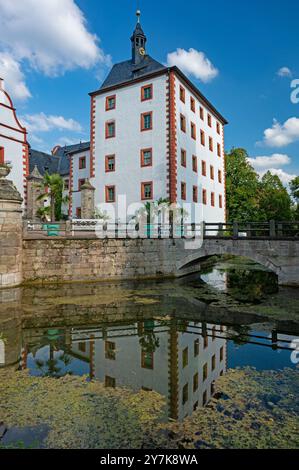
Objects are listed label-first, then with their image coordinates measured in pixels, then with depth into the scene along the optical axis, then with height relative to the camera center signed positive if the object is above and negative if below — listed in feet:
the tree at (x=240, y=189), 130.93 +20.60
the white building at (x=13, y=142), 79.00 +26.09
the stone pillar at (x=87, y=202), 71.47 +8.36
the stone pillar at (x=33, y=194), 85.10 +12.58
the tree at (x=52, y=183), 79.77 +14.59
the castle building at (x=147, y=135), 75.46 +27.90
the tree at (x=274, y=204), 153.69 +16.43
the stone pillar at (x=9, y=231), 43.21 +0.79
